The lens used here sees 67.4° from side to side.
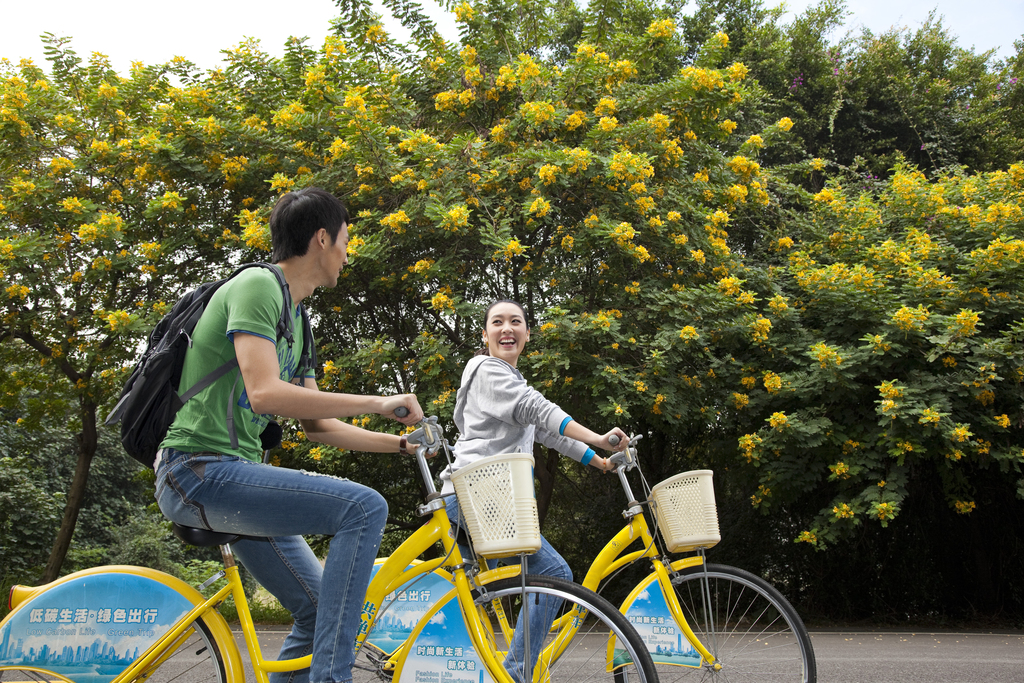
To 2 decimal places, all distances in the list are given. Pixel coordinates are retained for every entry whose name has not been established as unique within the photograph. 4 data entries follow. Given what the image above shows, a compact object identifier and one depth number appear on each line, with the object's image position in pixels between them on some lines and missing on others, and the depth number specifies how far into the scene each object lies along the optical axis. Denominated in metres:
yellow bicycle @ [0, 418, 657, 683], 2.30
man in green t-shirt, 2.08
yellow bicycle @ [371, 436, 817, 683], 3.00
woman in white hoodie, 3.03
